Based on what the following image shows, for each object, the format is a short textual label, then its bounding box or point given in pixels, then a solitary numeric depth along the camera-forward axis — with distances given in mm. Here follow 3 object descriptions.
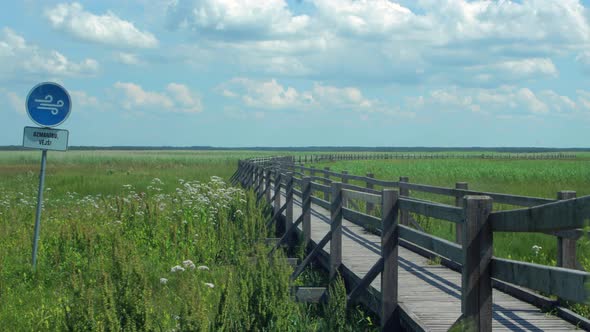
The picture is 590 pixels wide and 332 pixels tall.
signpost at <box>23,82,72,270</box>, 10797
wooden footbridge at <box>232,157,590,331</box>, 3049
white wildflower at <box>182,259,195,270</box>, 7498
